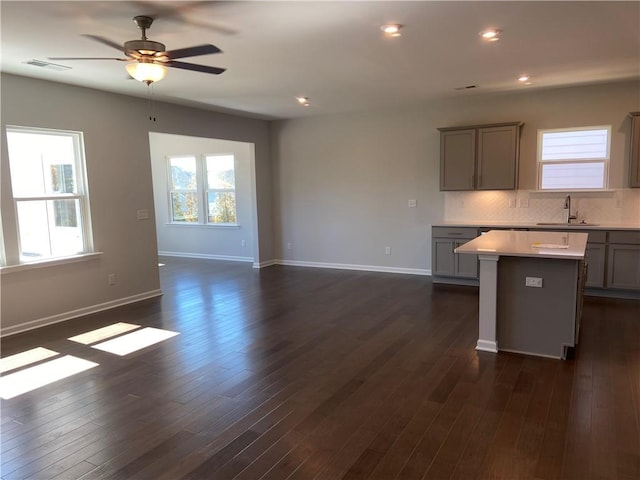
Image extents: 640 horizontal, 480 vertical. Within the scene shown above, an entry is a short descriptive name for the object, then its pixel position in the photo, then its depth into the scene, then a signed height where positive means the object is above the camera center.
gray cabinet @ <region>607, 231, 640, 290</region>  5.16 -0.83
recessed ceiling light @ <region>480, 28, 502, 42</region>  3.41 +1.24
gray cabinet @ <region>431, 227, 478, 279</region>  6.05 -0.87
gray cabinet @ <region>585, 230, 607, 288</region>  5.30 -0.82
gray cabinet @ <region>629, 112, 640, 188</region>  5.26 +0.44
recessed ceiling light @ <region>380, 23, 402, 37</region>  3.23 +1.24
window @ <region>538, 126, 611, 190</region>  5.70 +0.43
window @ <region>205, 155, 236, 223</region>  8.62 +0.20
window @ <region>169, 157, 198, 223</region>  8.98 +0.22
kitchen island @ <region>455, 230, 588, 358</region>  3.50 -0.87
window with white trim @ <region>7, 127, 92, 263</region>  4.58 +0.12
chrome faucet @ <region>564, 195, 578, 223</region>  5.78 -0.24
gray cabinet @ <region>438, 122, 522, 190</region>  5.90 +0.49
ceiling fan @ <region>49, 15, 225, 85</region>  2.86 +0.97
